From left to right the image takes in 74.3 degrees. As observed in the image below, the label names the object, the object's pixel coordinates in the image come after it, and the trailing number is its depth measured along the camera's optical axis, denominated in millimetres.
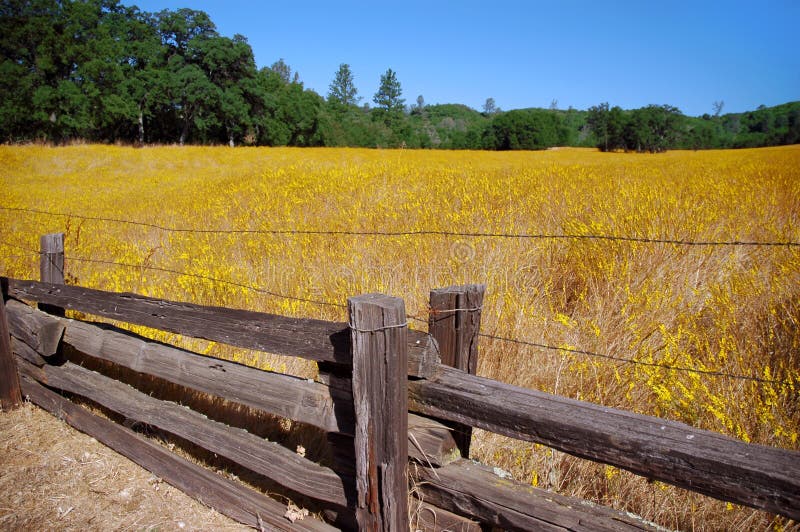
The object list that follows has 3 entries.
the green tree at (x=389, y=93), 94250
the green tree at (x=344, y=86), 102938
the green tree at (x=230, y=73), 44656
